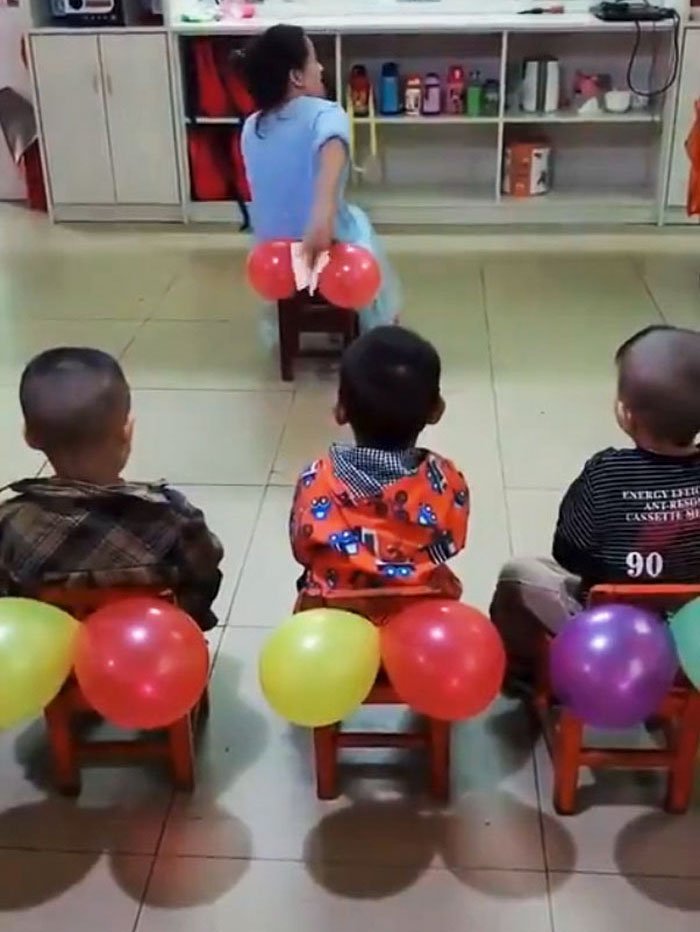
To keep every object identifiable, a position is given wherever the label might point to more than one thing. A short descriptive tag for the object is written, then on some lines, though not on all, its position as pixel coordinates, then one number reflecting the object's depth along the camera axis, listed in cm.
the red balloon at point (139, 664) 161
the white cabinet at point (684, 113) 484
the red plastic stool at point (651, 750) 166
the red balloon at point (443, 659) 162
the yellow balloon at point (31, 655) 159
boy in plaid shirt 172
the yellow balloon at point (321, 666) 161
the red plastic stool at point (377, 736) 171
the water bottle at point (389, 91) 513
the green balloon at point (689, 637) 159
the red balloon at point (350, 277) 326
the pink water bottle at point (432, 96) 514
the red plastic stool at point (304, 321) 346
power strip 482
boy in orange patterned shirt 171
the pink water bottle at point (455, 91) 516
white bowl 508
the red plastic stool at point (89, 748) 180
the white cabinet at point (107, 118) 500
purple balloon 160
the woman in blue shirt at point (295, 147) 320
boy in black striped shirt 171
